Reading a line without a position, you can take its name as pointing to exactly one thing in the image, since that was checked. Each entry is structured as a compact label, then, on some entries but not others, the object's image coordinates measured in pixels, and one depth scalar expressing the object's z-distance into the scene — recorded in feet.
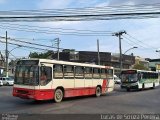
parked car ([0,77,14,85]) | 185.88
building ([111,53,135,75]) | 334.65
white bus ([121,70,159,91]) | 131.54
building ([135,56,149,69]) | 386.73
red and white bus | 68.90
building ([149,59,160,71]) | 428.56
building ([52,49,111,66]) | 316.81
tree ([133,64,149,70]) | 333.48
